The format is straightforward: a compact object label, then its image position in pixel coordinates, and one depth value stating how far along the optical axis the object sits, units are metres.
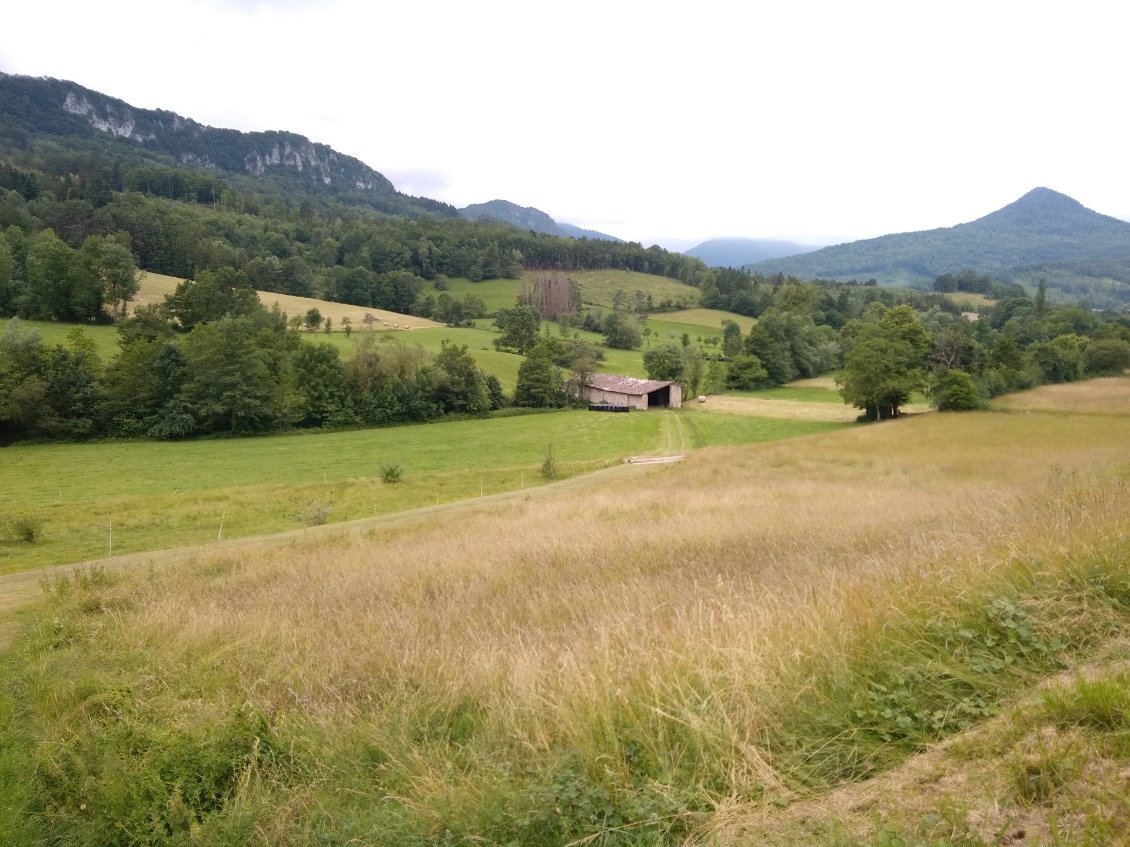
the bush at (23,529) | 22.30
